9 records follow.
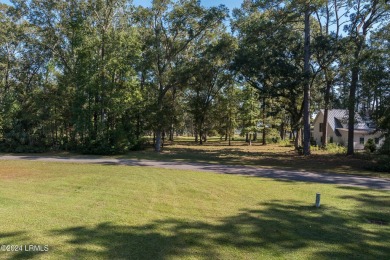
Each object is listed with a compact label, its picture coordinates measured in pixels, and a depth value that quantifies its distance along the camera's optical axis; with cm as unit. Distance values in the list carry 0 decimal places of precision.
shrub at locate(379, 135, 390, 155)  1761
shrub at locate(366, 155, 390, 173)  1577
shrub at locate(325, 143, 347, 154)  2640
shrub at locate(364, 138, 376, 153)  2786
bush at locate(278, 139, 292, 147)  3828
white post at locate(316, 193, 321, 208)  717
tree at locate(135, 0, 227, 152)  2648
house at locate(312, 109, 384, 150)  3619
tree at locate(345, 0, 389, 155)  2178
